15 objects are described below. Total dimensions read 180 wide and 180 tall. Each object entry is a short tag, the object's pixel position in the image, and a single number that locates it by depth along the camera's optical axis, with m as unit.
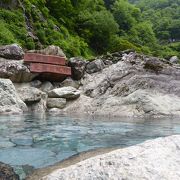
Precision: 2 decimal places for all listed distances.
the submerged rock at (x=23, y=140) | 3.05
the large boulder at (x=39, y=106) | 6.58
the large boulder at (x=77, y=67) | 7.70
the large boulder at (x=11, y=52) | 7.34
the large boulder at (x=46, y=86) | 7.26
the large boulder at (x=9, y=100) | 5.97
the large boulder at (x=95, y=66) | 7.84
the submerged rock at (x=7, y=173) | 2.02
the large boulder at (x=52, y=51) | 7.79
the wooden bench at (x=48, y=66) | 7.21
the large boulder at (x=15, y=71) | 6.92
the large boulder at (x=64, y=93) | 6.92
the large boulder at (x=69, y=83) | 7.60
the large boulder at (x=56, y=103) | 6.81
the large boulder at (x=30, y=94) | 6.58
